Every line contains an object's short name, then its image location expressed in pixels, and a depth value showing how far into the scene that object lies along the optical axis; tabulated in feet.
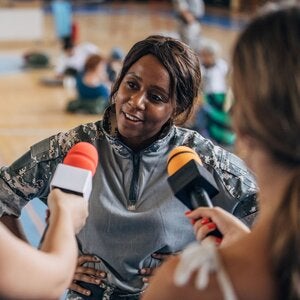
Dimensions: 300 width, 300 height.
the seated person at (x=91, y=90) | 22.47
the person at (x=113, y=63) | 23.90
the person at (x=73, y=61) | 26.71
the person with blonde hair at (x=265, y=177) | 2.89
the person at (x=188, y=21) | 24.62
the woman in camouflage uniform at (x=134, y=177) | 5.66
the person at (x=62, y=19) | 31.73
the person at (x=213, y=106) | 17.33
